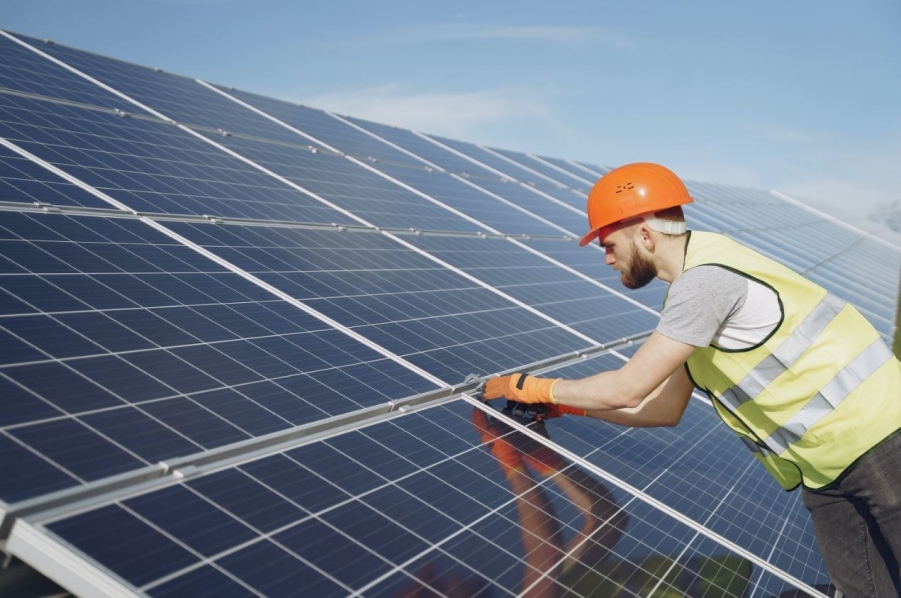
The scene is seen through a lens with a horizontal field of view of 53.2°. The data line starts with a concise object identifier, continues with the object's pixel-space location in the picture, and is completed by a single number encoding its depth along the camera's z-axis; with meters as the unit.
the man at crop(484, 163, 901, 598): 4.79
